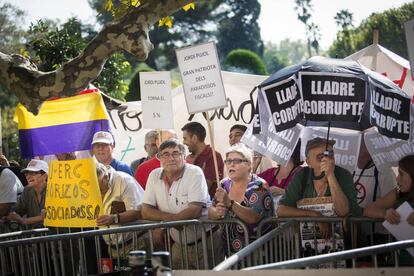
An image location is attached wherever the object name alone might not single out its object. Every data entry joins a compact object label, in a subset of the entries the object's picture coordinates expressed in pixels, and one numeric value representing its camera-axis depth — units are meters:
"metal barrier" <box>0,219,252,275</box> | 8.02
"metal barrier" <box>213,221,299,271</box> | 6.72
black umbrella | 8.38
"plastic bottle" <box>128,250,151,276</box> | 5.22
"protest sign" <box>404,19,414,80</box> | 7.73
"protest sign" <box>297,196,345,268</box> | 7.80
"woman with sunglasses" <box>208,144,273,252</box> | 8.20
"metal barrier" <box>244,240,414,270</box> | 5.30
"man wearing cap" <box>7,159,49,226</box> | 10.62
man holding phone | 7.76
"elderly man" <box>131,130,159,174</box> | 11.87
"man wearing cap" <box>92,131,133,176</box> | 10.51
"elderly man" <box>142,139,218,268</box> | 8.70
